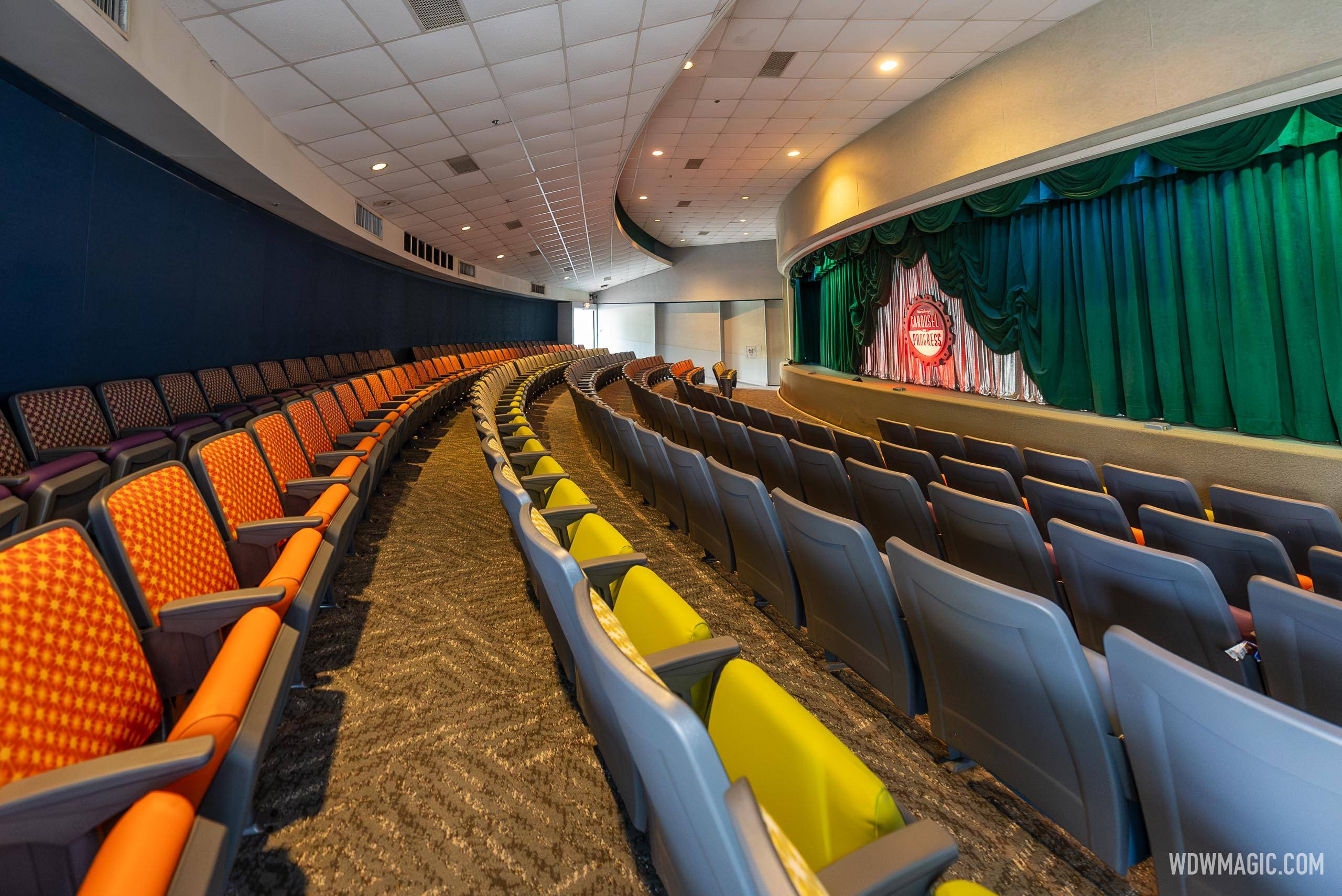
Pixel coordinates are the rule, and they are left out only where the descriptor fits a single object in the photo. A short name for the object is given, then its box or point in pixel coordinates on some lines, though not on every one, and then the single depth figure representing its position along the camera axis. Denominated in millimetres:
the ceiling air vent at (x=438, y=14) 3619
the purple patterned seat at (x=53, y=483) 2252
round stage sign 7594
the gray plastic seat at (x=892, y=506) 2383
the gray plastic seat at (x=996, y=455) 3533
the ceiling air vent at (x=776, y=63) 5262
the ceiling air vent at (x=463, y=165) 6375
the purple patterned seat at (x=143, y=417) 3608
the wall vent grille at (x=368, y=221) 7383
